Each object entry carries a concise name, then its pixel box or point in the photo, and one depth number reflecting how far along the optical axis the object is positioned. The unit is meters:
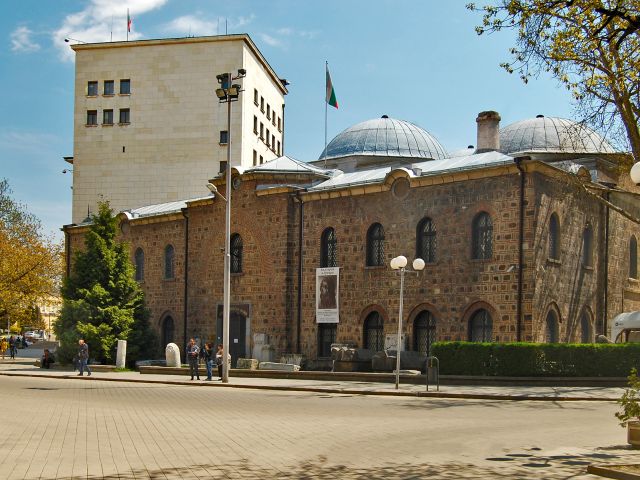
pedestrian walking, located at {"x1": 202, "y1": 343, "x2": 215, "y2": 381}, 29.13
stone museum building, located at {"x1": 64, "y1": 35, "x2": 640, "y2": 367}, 28.83
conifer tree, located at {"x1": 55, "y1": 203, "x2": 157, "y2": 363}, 36.94
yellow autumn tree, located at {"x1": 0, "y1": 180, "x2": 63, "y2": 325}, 47.12
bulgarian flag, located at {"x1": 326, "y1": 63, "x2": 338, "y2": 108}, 39.56
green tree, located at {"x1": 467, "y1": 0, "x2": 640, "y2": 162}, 18.52
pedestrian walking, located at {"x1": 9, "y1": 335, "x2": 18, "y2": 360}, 51.56
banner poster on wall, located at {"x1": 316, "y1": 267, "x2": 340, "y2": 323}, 33.47
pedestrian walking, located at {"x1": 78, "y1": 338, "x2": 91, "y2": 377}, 31.60
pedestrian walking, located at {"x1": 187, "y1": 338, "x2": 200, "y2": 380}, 29.86
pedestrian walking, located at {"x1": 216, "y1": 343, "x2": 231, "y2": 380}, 29.89
